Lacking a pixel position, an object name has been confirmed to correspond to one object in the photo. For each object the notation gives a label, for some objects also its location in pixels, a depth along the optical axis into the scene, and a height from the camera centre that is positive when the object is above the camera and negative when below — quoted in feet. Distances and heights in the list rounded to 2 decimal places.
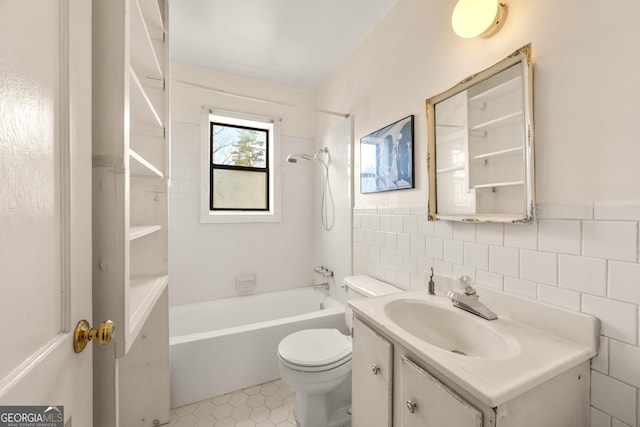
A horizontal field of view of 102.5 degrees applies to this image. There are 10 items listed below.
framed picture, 4.95 +1.18
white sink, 2.13 -1.35
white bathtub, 5.32 -3.09
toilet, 4.36 -2.71
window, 8.33 +1.54
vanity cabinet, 2.08 -1.71
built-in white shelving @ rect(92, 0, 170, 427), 2.05 +0.08
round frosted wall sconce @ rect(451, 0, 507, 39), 3.34 +2.63
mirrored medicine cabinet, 3.09 +0.93
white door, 1.13 +0.06
